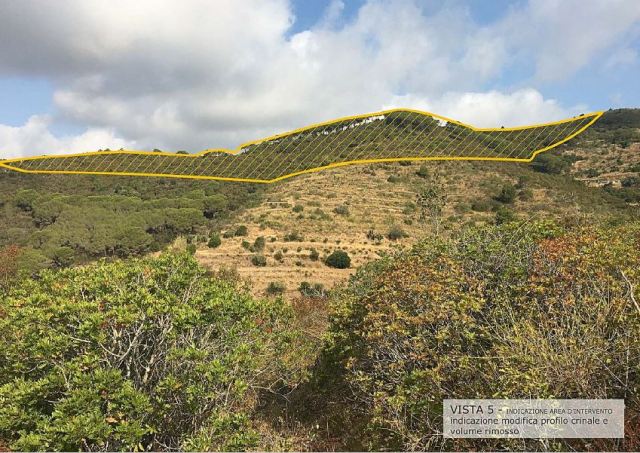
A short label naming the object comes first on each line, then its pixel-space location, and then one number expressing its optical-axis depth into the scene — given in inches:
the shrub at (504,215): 1349.5
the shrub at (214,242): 1433.3
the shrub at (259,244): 1376.8
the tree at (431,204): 1481.4
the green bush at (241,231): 1526.8
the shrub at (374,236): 1469.0
